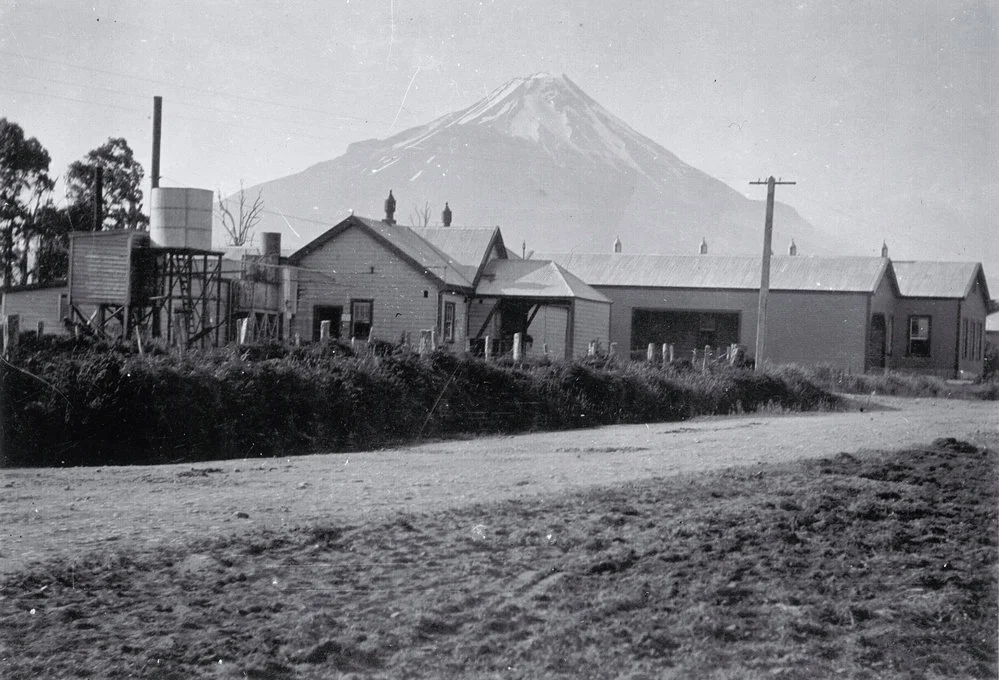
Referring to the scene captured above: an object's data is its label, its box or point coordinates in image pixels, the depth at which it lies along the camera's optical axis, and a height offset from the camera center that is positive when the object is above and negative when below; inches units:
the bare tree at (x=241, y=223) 2856.8 +247.3
